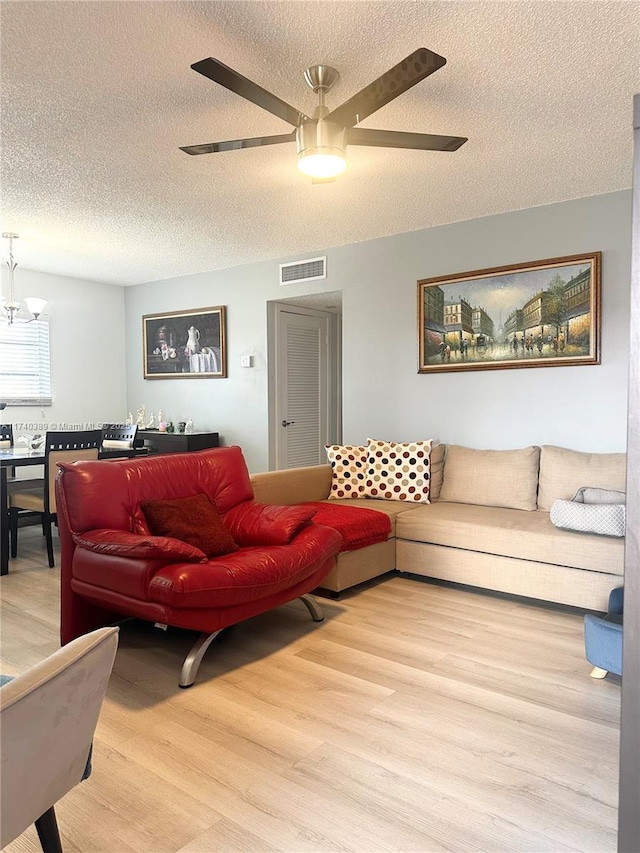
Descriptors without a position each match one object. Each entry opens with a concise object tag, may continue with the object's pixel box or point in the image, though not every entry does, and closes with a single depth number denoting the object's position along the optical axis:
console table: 5.95
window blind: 5.93
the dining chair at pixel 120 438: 5.46
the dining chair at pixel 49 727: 1.07
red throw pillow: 2.81
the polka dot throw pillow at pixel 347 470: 4.41
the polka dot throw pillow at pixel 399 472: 4.25
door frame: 5.86
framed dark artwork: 6.15
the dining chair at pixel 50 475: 4.31
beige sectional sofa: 3.23
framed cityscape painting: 3.94
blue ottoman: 2.34
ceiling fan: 2.08
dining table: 4.06
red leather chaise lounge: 2.43
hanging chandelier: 5.04
